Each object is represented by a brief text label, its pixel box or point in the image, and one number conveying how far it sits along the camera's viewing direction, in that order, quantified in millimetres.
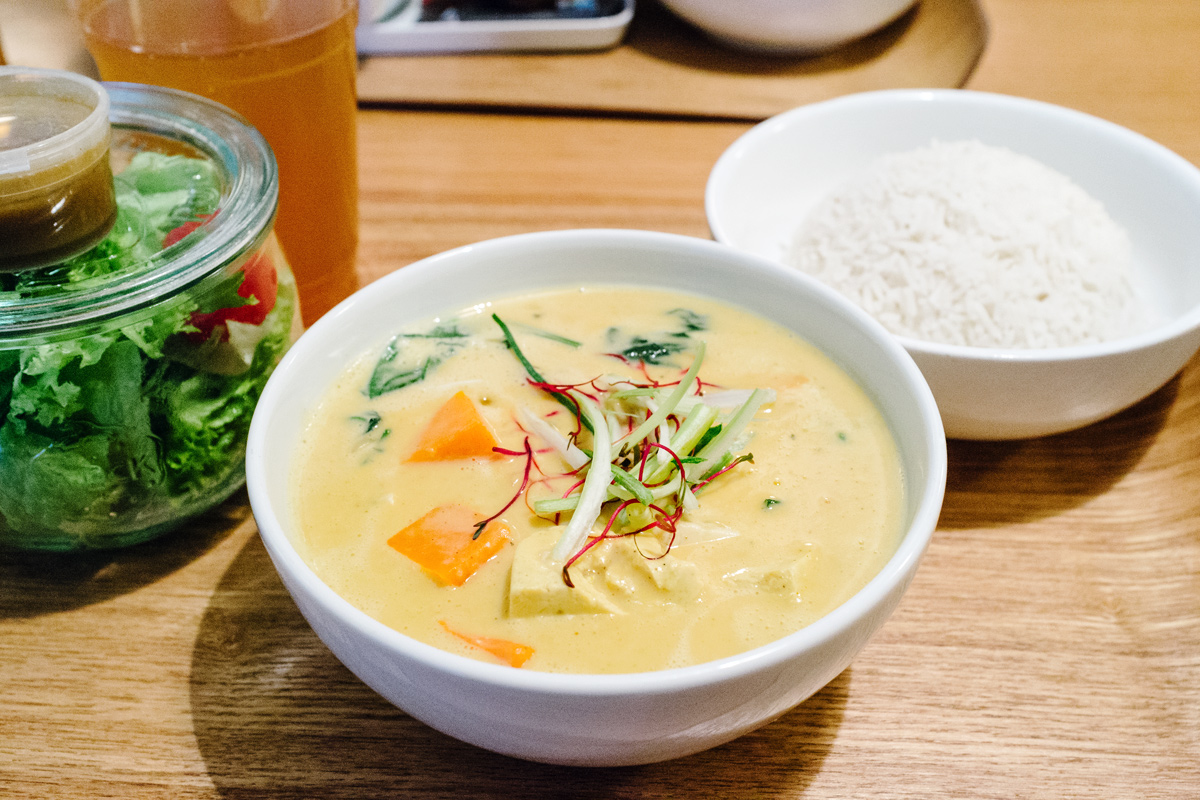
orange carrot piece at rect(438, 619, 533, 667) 411
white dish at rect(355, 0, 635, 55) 845
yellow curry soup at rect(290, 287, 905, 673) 420
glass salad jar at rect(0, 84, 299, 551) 457
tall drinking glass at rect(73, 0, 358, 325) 535
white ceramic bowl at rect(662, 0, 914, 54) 818
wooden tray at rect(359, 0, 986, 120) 804
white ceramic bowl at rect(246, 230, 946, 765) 386
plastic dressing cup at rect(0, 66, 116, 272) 456
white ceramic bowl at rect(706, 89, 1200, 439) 512
